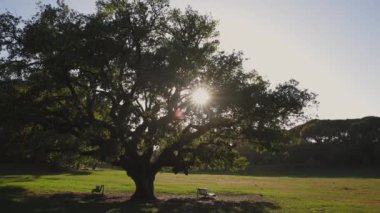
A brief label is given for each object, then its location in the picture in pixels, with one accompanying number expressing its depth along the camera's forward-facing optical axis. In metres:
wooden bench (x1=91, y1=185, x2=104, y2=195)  33.19
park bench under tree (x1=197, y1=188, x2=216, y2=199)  33.25
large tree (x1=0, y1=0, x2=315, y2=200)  25.88
